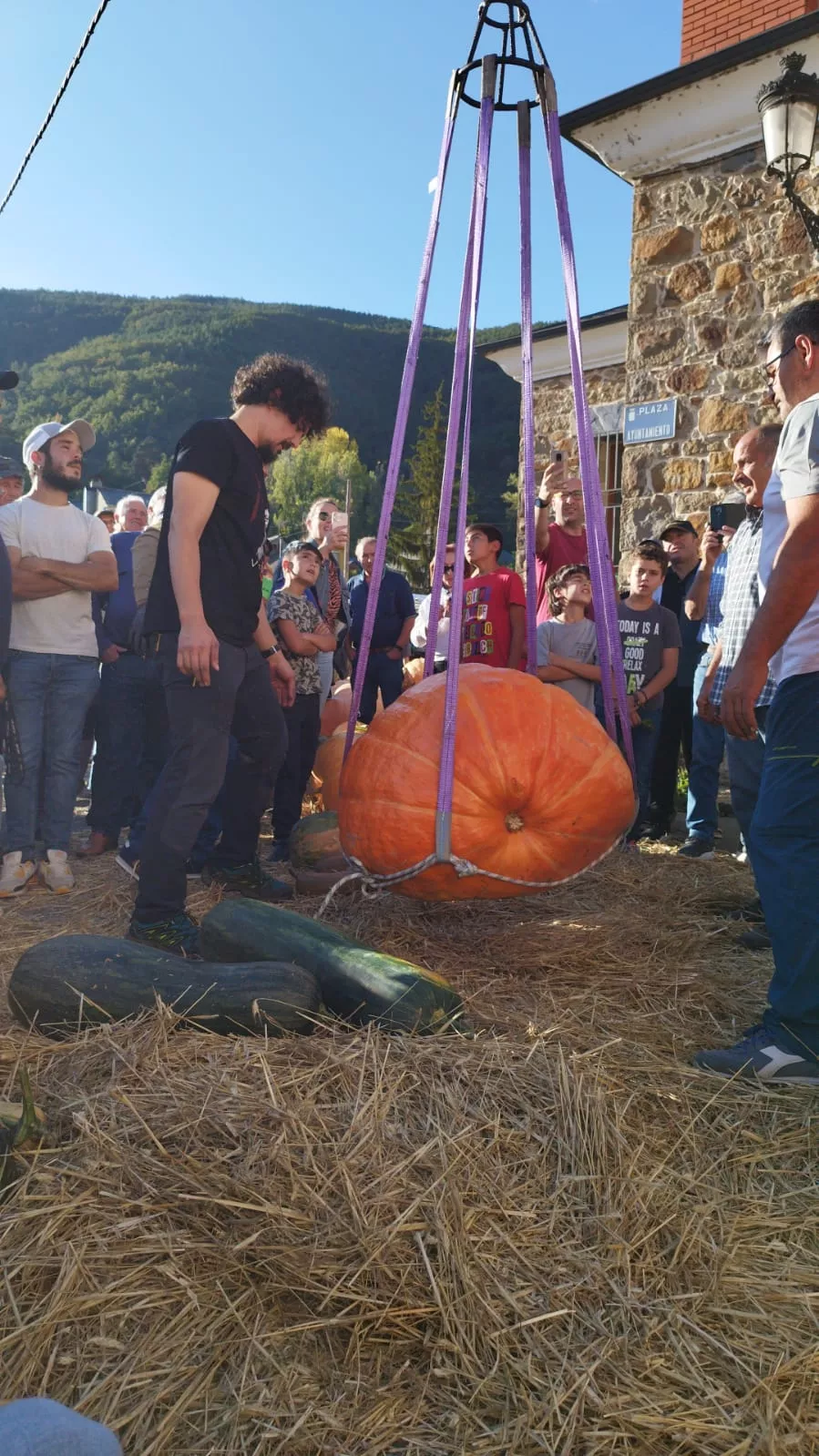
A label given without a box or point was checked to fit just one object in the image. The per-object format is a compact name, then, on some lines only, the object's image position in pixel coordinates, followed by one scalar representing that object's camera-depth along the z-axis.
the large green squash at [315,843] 4.01
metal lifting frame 2.94
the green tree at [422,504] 58.34
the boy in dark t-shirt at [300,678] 5.35
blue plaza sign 7.92
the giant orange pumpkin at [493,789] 2.95
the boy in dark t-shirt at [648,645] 5.72
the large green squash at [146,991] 2.28
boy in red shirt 5.34
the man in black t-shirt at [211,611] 3.10
